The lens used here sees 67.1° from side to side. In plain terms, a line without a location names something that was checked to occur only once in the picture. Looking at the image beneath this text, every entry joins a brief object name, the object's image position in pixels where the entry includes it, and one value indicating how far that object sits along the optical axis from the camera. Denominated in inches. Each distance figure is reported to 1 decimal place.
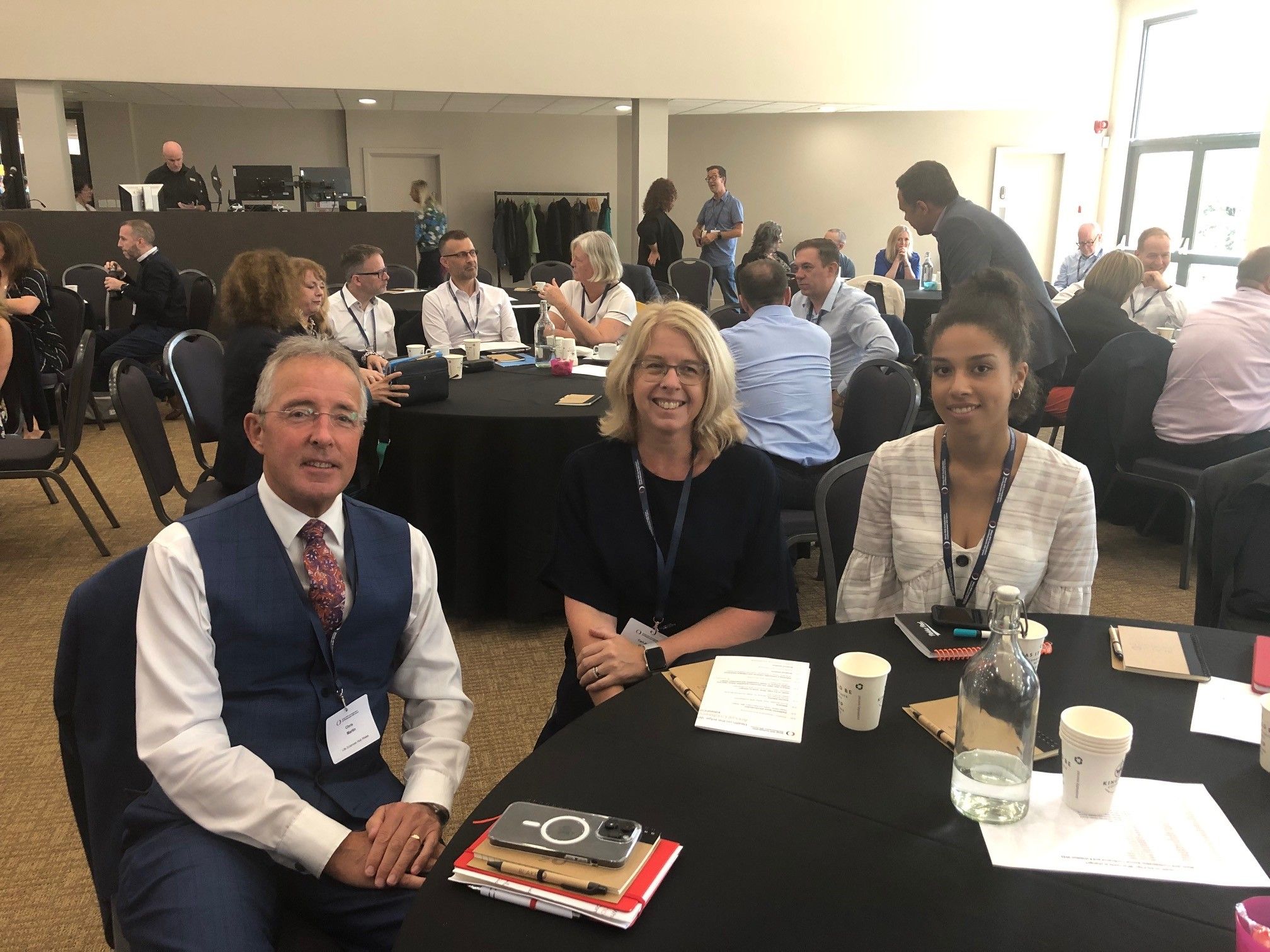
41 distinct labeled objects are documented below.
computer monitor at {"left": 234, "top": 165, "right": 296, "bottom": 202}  341.7
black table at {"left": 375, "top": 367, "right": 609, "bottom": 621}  137.8
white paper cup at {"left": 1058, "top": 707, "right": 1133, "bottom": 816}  45.3
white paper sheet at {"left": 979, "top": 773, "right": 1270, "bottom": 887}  42.8
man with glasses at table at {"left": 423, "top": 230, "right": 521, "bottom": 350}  203.3
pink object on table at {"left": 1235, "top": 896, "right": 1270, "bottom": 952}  35.0
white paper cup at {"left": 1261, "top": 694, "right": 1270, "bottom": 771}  50.9
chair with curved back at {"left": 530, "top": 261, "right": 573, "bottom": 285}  312.5
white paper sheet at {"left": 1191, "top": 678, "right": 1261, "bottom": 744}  54.4
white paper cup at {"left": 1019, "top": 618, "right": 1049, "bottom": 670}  58.7
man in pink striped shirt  157.3
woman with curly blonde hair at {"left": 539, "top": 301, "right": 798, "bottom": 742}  80.4
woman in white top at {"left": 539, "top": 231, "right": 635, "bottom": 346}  196.9
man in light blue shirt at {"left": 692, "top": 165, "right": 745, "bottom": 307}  399.9
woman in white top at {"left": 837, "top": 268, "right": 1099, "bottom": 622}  74.6
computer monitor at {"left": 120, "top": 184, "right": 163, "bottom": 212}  330.0
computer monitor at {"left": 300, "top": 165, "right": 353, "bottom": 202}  348.5
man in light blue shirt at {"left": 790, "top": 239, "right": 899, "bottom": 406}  174.9
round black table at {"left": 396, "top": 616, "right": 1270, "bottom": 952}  39.1
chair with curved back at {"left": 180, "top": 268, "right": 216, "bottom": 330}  280.5
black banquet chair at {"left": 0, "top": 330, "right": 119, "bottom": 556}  164.6
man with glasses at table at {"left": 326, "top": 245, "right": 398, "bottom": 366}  191.0
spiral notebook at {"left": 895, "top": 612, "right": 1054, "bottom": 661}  63.3
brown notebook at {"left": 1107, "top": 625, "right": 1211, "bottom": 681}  61.1
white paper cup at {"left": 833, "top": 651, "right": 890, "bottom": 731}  53.7
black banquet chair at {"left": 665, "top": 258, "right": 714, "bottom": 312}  350.3
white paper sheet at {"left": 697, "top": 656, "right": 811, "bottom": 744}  54.9
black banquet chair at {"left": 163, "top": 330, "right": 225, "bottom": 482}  140.2
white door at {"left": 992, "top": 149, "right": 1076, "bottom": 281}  506.9
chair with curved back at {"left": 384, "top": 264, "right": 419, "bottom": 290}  320.2
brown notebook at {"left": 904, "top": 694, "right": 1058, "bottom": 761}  52.0
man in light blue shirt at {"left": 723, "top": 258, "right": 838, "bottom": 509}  134.6
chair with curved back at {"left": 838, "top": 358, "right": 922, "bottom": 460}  130.3
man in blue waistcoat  55.4
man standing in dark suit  172.4
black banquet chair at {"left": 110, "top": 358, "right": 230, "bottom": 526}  121.6
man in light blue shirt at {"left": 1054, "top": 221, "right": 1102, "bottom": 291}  352.2
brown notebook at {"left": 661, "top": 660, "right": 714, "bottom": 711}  58.5
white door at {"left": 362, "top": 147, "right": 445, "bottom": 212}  502.6
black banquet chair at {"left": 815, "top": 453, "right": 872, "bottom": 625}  88.9
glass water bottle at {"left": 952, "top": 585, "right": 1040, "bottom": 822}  46.1
